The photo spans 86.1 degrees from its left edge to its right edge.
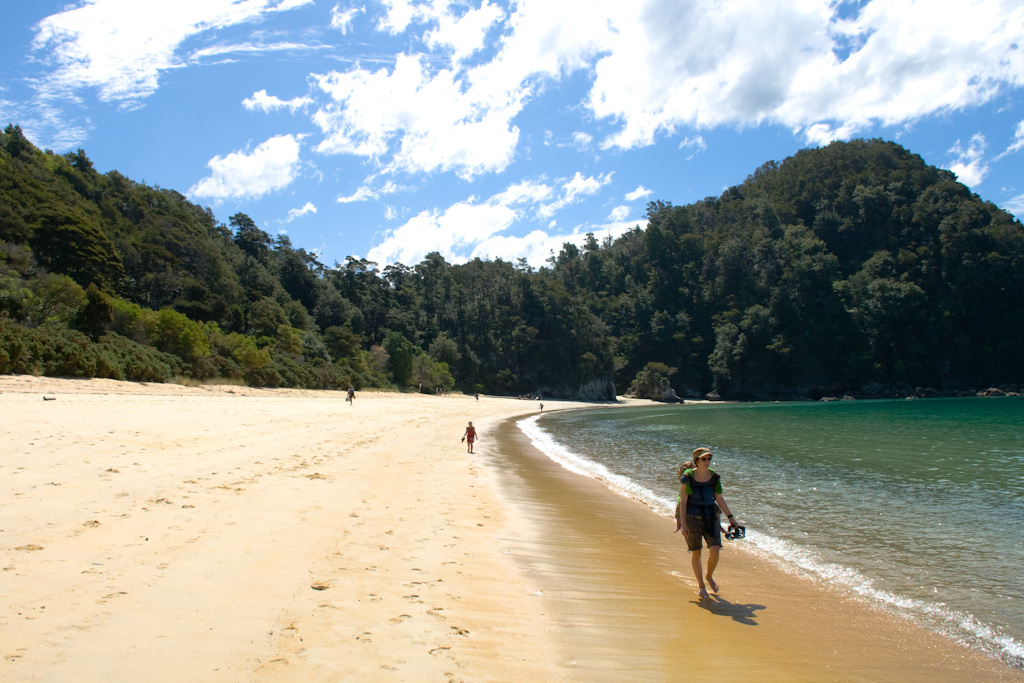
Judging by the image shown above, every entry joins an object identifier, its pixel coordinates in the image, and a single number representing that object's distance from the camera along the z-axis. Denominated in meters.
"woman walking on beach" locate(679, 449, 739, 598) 5.97
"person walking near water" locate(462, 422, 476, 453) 18.17
